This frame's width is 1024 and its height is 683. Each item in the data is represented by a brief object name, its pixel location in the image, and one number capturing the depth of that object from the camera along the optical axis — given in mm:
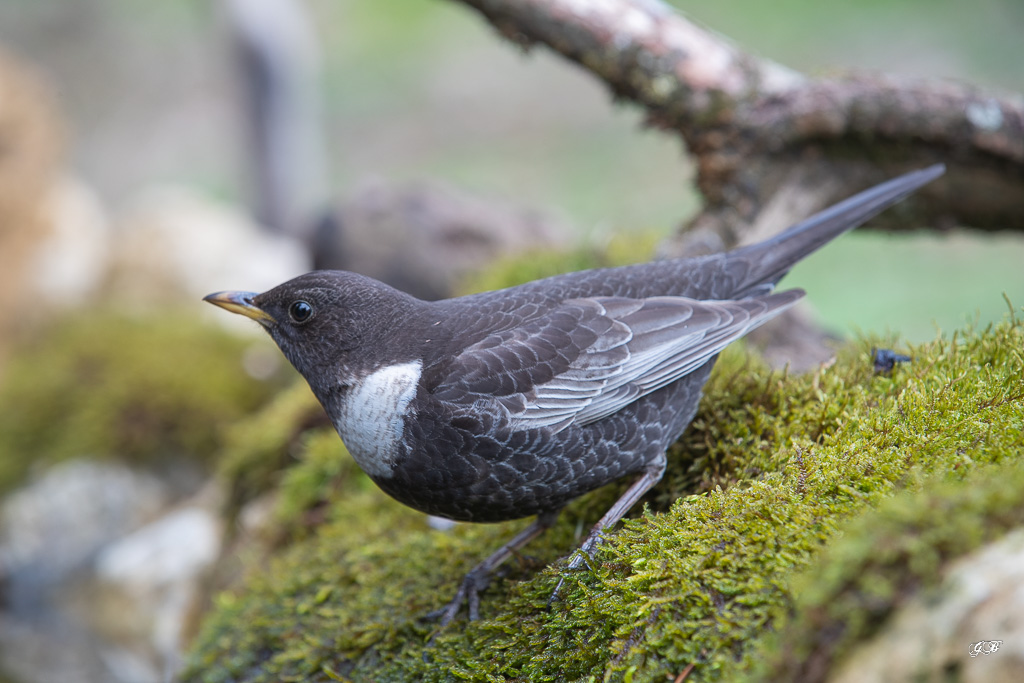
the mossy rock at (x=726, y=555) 3629
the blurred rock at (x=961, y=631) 3145
